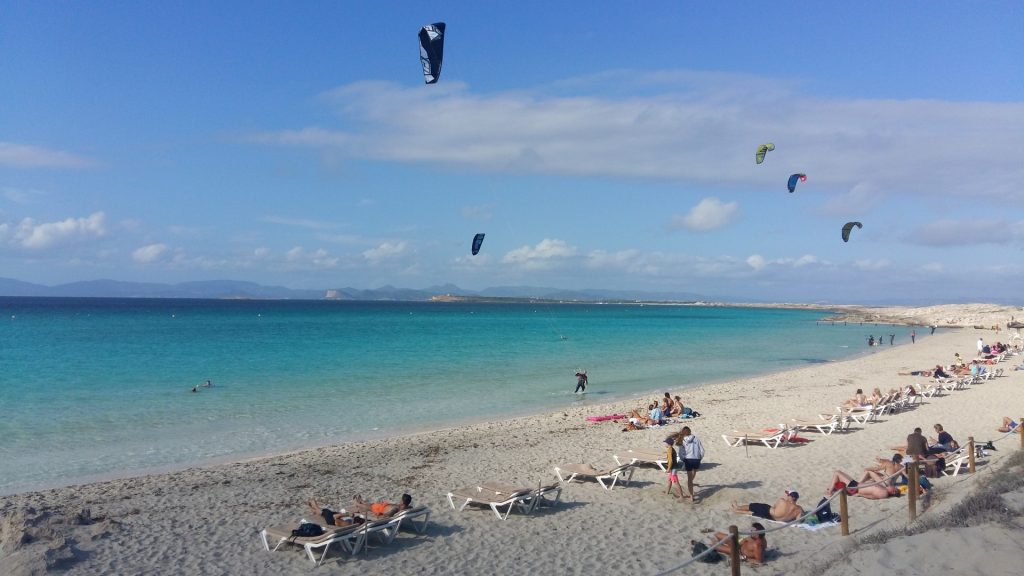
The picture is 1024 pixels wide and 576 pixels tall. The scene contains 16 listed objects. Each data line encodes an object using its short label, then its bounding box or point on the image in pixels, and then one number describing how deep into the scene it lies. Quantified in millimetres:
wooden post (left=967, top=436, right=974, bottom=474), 10427
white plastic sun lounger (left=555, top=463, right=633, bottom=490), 10789
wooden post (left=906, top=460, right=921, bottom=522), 8125
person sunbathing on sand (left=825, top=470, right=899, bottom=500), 9484
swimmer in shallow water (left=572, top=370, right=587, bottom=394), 23016
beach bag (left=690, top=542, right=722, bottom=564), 7551
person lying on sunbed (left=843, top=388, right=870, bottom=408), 16738
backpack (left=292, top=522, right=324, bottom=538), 8016
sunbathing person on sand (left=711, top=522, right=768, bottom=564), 7379
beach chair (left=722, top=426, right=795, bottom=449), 13359
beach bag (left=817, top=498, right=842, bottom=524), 8484
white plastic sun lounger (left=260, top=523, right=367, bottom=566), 7805
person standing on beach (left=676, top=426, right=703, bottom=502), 9781
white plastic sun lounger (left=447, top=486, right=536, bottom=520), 9320
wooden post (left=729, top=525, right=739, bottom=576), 6293
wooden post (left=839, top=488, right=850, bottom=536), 7827
